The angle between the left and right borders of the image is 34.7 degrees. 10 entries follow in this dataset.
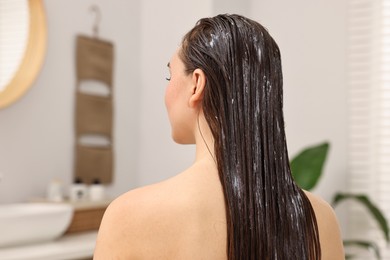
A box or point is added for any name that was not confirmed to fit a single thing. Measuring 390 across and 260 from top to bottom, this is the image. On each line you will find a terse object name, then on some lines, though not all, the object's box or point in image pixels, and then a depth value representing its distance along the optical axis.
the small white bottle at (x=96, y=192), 3.11
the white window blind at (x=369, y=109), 3.32
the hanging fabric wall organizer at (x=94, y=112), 3.29
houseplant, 3.08
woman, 0.91
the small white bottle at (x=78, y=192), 3.03
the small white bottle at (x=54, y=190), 2.98
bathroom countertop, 2.26
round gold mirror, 2.89
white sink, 2.34
